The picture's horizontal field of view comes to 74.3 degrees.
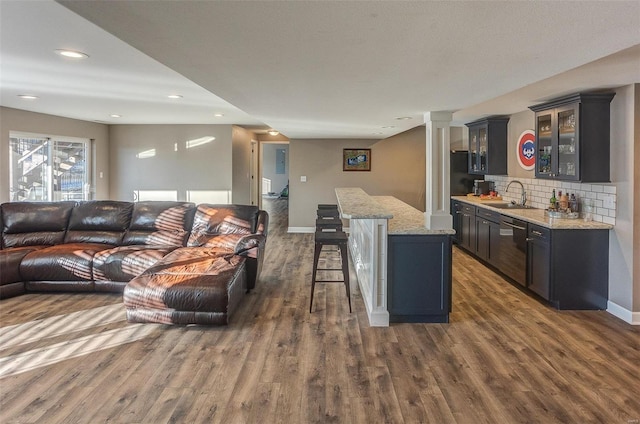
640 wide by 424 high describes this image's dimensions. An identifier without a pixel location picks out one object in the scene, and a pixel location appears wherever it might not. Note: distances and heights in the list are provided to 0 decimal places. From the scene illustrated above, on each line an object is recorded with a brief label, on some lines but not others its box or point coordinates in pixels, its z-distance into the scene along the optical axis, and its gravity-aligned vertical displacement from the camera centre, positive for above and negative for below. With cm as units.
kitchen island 381 -68
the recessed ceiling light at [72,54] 309 +109
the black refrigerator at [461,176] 741 +41
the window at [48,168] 632 +52
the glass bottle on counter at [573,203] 454 -4
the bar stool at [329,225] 475 -29
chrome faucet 584 +2
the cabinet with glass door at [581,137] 402 +62
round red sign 561 +68
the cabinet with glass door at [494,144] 628 +83
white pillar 404 +36
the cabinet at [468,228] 626 -44
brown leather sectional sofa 367 -59
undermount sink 558 -9
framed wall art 876 +83
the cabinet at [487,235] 543 -49
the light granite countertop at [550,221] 407 -22
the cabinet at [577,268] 410 -67
